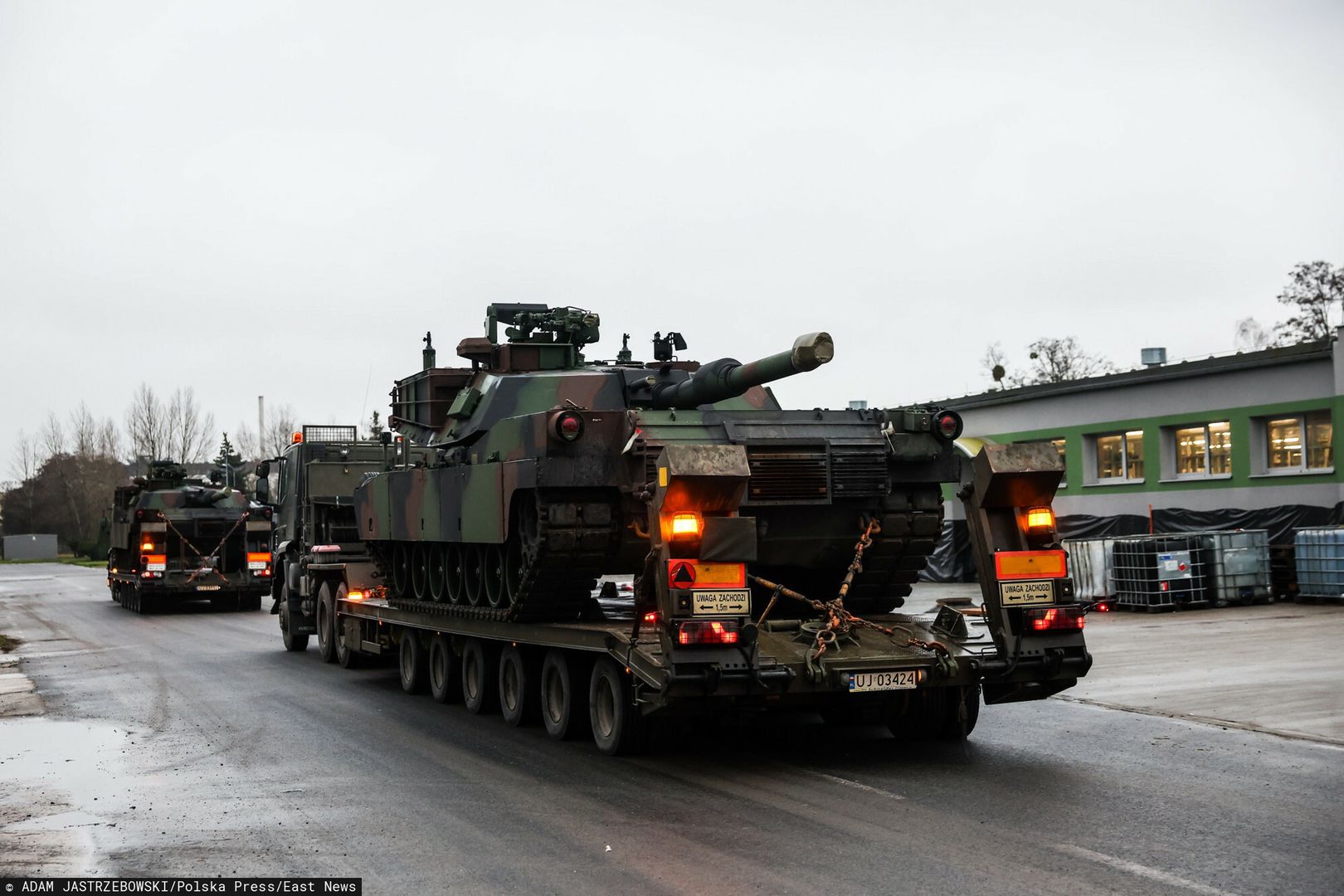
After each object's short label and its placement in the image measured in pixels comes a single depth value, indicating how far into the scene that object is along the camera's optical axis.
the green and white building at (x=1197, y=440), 26.58
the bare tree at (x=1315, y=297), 53.12
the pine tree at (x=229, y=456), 79.00
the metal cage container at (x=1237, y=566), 23.78
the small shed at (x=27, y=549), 97.19
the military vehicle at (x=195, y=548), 31.62
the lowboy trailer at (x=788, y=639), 9.59
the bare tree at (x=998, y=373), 48.06
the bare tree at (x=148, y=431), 85.94
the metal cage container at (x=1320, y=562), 22.67
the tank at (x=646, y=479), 11.27
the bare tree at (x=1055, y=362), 59.30
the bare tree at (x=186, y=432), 86.06
